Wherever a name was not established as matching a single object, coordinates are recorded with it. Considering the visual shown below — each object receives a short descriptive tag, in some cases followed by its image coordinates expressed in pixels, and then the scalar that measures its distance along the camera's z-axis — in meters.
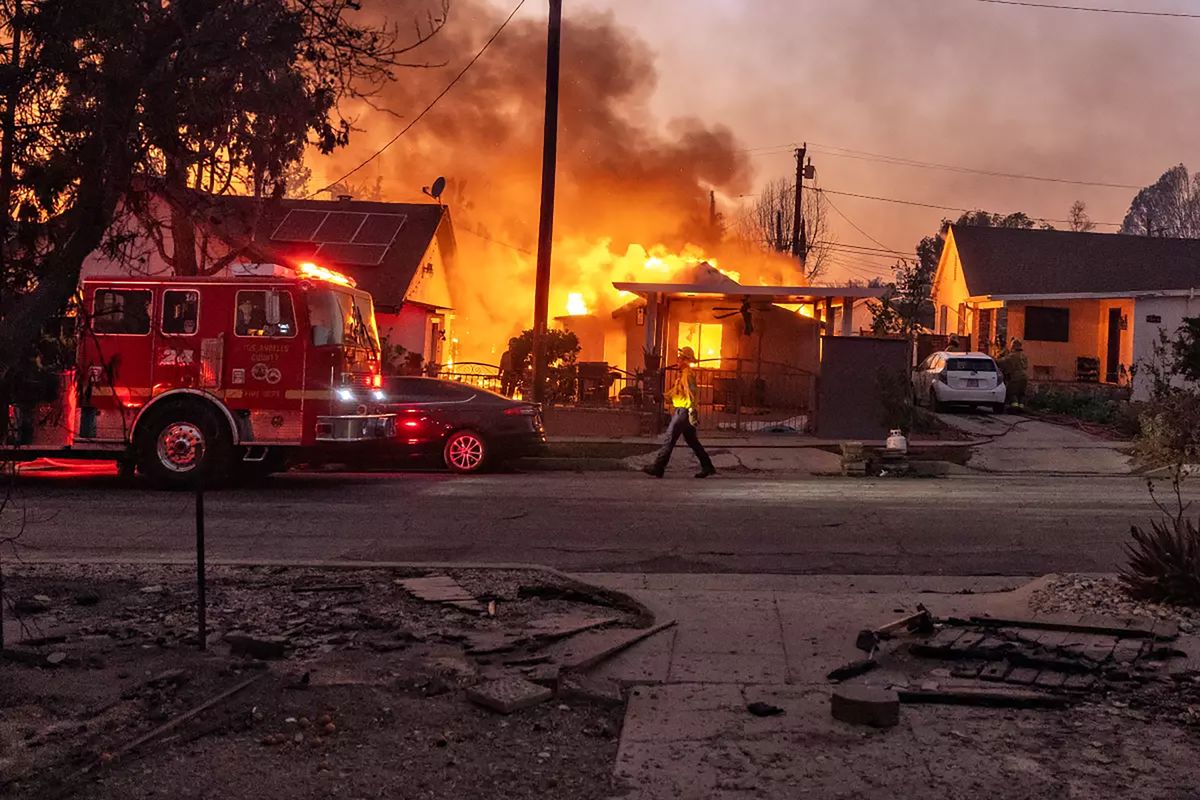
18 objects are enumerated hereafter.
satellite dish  31.14
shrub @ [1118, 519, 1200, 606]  6.98
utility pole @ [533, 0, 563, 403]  19.62
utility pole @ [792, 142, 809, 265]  37.89
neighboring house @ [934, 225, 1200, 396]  28.88
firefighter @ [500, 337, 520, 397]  24.11
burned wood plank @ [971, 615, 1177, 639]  6.36
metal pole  5.99
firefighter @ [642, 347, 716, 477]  15.37
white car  24.27
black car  15.69
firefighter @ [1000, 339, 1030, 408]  26.17
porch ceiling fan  25.55
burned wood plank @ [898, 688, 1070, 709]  5.34
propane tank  16.47
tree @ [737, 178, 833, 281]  46.81
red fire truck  13.41
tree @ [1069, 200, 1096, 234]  73.12
